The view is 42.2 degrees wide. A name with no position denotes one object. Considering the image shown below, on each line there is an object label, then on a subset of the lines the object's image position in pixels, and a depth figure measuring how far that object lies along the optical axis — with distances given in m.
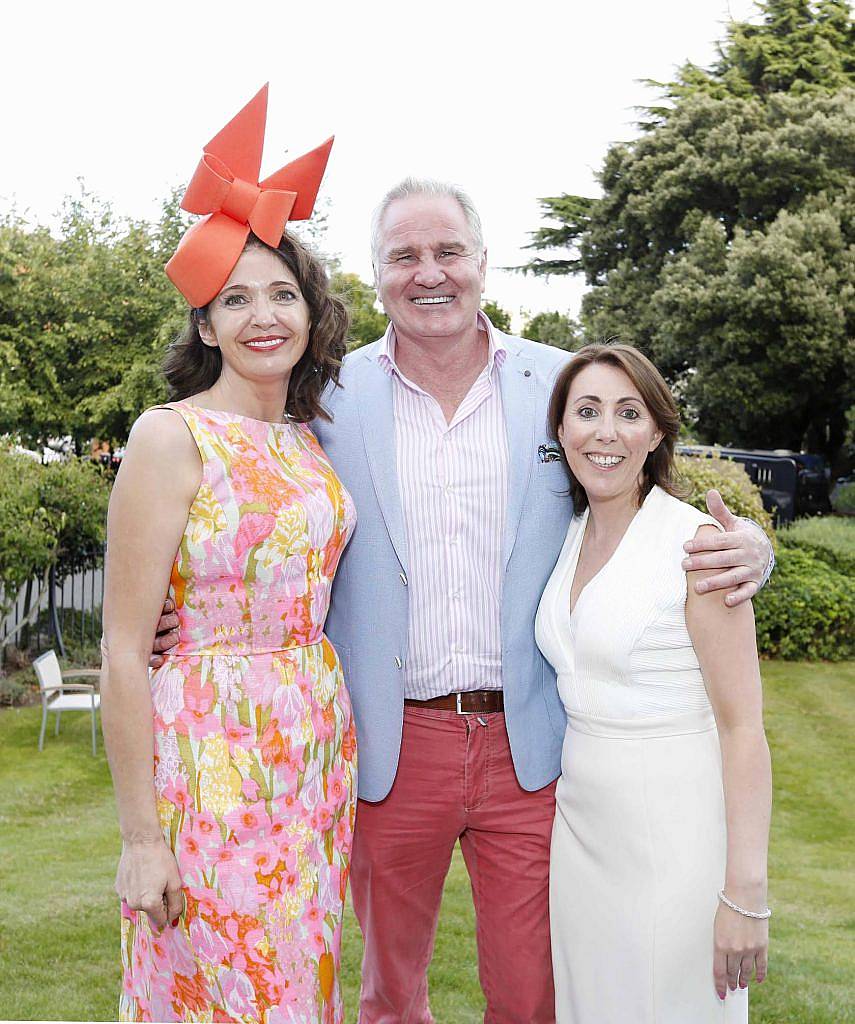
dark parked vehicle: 14.52
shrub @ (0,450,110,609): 8.62
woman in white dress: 2.38
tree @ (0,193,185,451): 14.05
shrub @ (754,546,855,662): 10.06
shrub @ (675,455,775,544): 9.45
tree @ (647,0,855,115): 20.86
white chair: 7.68
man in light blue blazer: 2.87
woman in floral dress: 2.28
